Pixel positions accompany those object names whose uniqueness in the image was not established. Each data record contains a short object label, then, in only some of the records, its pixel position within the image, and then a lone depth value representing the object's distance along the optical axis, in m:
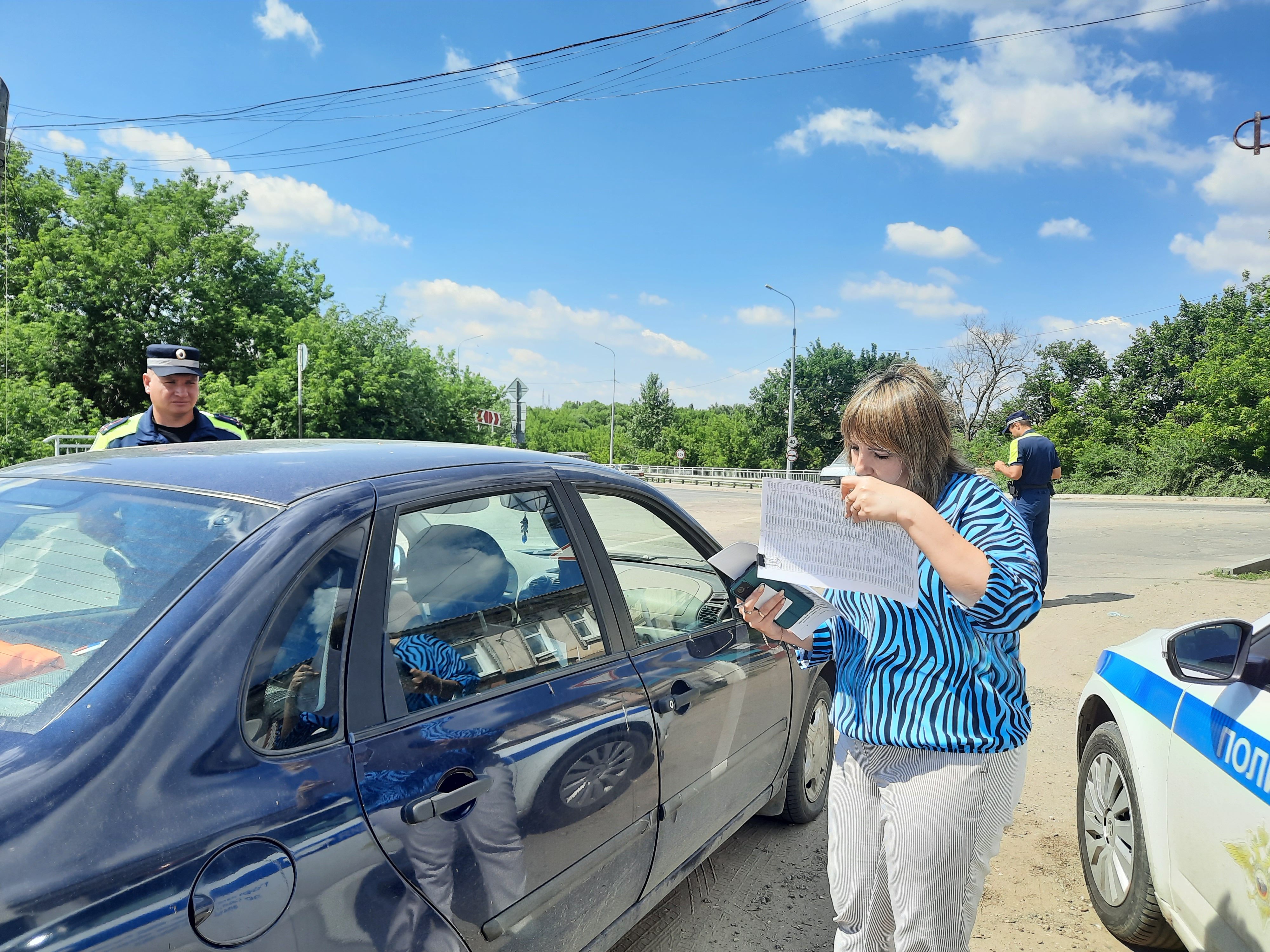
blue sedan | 1.21
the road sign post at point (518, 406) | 17.67
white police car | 1.98
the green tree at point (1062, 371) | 45.31
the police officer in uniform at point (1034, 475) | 7.18
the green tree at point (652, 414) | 72.38
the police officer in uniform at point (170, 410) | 4.27
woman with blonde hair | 1.74
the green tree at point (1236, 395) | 30.53
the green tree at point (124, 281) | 23.89
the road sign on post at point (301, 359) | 14.00
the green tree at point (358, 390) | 24.36
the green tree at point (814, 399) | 63.81
